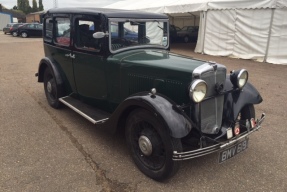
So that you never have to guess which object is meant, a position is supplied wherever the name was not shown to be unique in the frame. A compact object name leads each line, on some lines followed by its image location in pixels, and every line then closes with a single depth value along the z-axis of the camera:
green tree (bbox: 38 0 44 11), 80.56
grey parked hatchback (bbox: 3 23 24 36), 26.58
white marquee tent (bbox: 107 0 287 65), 10.09
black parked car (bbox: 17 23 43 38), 25.55
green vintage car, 2.78
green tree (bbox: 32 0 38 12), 76.56
